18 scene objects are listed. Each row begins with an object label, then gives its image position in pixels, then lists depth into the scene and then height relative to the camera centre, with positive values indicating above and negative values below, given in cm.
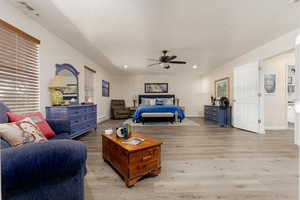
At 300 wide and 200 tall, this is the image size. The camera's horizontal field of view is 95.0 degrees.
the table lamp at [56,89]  279 +23
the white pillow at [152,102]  730 -14
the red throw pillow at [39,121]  174 -30
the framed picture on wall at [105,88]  614 +51
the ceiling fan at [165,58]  404 +124
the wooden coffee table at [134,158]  154 -71
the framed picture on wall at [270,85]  442 +46
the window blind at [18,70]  204 +48
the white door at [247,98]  388 +4
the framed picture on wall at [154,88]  791 +65
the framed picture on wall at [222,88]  537 +49
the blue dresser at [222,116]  491 -60
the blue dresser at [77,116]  277 -36
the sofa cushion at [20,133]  131 -34
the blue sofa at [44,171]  74 -43
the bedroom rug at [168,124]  521 -94
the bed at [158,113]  542 -55
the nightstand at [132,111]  718 -61
